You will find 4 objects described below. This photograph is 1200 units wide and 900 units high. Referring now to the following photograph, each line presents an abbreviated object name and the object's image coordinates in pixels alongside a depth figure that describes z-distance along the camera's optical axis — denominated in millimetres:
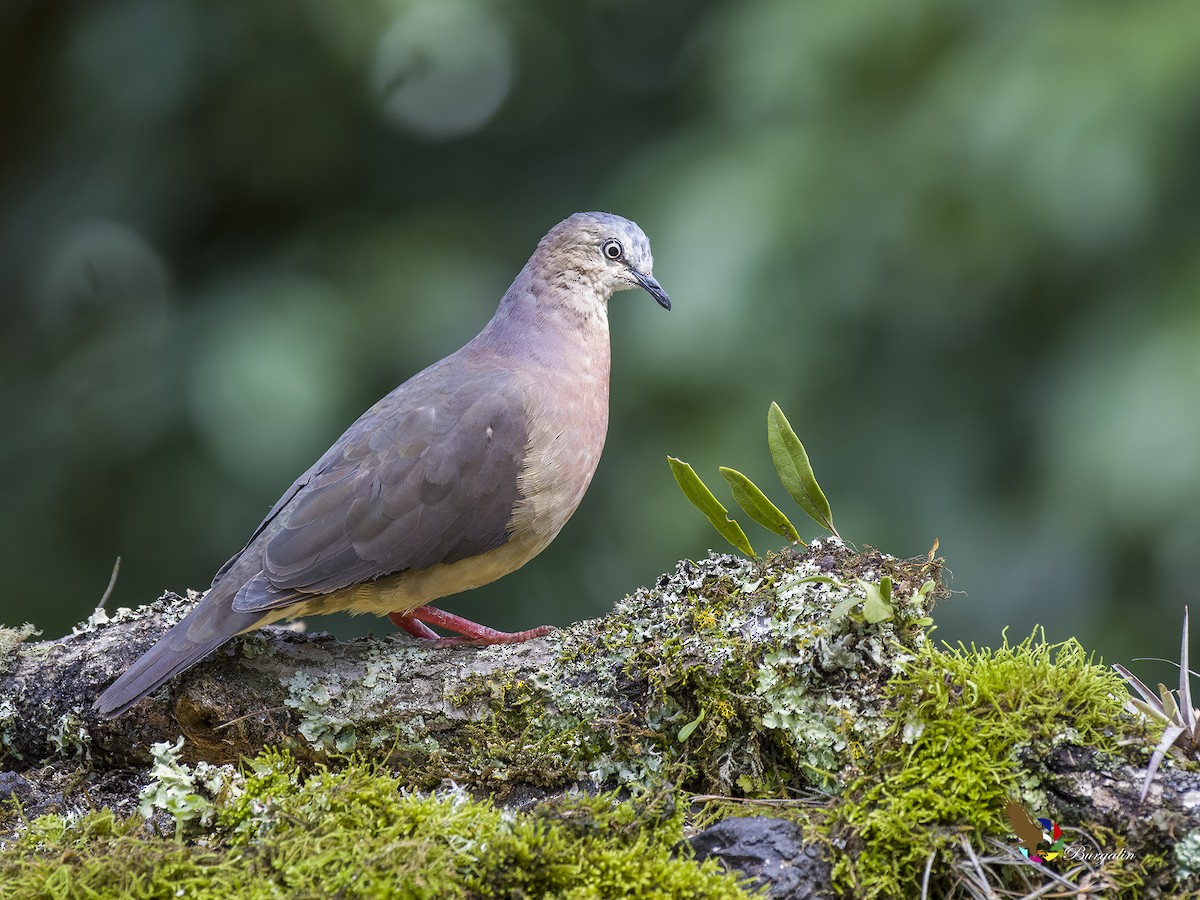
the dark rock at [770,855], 4516
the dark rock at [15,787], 5863
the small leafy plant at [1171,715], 4703
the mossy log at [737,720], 4617
